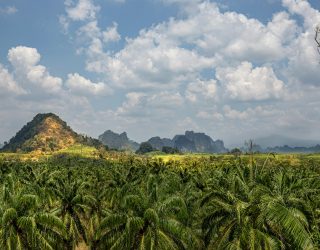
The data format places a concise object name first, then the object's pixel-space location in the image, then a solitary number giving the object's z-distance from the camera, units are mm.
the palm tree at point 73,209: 37875
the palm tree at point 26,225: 28436
